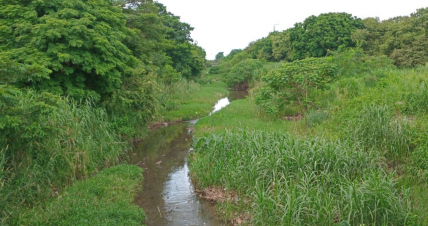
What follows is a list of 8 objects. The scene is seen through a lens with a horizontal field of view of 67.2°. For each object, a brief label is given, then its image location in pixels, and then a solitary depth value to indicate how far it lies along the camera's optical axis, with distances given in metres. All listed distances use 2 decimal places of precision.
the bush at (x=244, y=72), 33.47
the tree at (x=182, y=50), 30.09
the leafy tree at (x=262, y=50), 45.10
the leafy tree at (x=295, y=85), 13.21
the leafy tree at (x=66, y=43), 9.10
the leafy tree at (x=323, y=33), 30.97
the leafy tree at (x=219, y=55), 129.69
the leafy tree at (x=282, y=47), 38.91
